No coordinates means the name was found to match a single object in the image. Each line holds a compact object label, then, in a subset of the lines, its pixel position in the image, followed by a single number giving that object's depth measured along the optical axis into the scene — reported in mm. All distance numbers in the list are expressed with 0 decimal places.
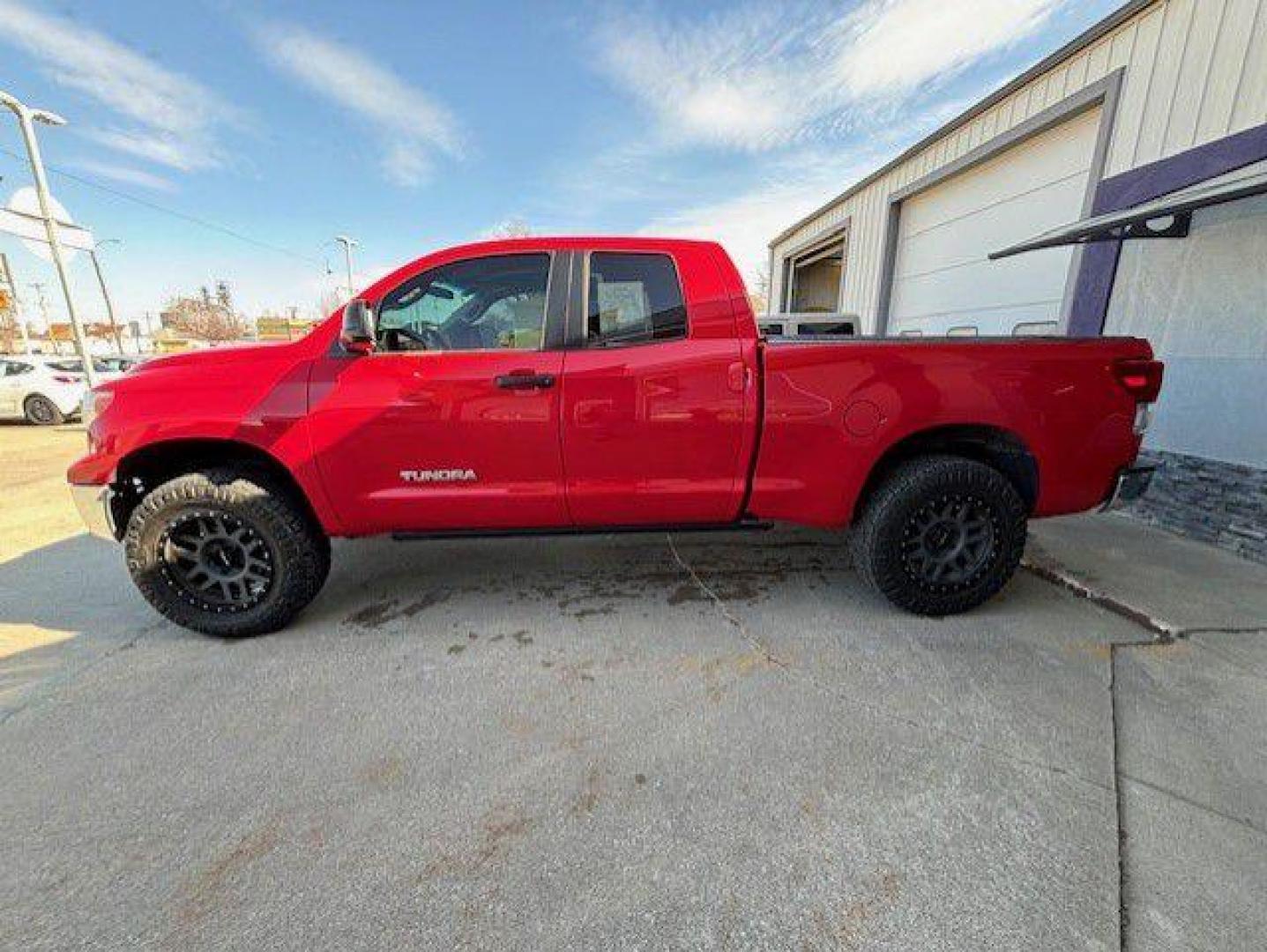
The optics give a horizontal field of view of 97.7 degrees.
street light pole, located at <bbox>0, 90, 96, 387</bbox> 8953
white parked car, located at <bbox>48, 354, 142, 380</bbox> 11234
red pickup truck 2693
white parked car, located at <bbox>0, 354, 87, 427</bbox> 10625
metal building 3900
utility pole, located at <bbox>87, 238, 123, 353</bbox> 26373
